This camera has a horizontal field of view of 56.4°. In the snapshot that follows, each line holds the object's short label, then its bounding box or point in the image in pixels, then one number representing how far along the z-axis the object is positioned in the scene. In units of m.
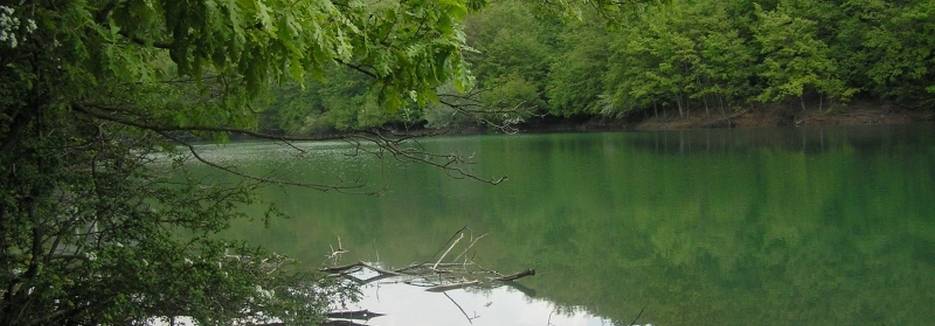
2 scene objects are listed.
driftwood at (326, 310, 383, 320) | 7.99
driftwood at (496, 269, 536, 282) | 10.30
